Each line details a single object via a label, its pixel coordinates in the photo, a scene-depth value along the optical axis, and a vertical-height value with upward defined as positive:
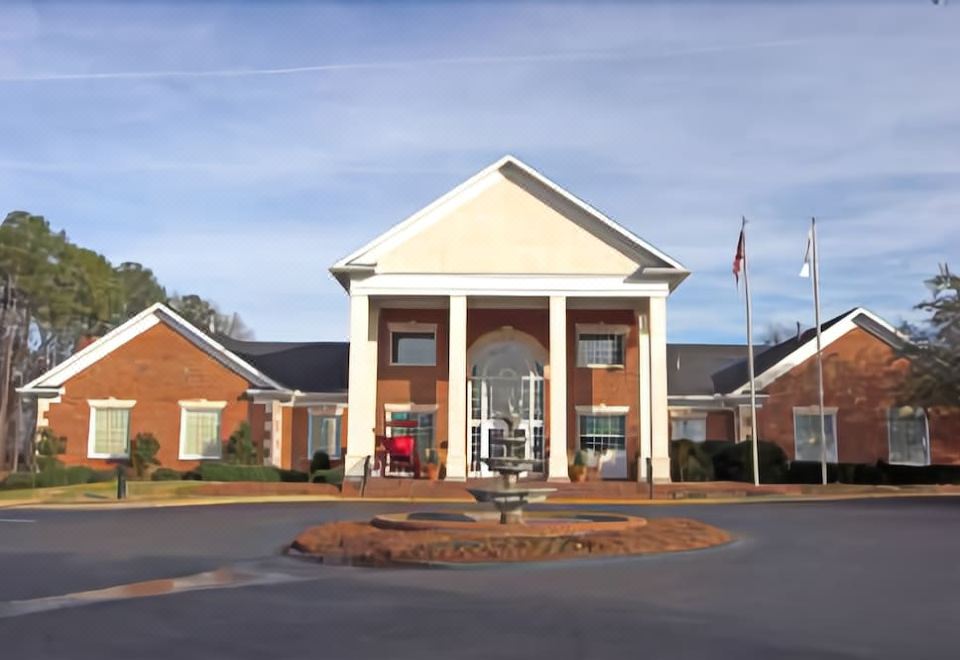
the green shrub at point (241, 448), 37.50 +0.01
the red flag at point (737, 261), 36.97 +7.13
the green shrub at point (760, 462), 36.31 -0.40
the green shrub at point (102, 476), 36.44 -1.07
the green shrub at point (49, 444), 38.19 +0.13
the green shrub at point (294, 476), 37.09 -1.03
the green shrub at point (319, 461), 38.72 -0.48
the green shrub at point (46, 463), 37.59 -0.60
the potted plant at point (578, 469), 35.50 -0.67
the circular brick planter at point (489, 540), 14.66 -1.45
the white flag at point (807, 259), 37.34 +7.29
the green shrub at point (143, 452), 37.70 -0.16
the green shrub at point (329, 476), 34.94 -0.98
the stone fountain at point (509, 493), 18.36 -0.80
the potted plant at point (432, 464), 35.97 -0.53
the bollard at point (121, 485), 30.20 -1.14
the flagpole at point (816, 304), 36.50 +5.48
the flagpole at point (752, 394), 34.16 +2.12
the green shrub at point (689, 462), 36.91 -0.41
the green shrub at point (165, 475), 36.66 -1.00
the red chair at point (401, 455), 36.66 -0.21
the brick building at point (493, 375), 35.84 +2.98
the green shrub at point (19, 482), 35.12 -1.23
